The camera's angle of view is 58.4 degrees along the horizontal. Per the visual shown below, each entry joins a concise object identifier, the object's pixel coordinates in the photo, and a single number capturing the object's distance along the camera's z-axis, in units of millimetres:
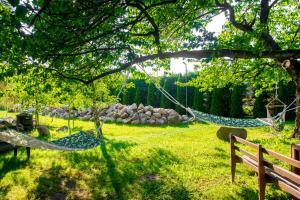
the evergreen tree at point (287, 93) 13938
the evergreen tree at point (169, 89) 17953
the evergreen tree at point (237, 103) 14875
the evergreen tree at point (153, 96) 18719
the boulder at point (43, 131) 9672
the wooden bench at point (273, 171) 2570
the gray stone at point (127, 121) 14696
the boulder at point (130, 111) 15323
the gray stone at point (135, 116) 14773
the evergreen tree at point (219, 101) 15289
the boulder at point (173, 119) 14273
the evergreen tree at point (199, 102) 16156
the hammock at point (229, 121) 6628
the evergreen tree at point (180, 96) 17016
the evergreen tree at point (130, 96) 19977
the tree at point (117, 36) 2951
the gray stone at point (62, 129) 11495
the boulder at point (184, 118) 14927
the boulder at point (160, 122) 14216
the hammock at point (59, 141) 4570
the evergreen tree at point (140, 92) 19297
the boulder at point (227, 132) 8414
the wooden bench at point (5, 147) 6820
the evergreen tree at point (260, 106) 14297
